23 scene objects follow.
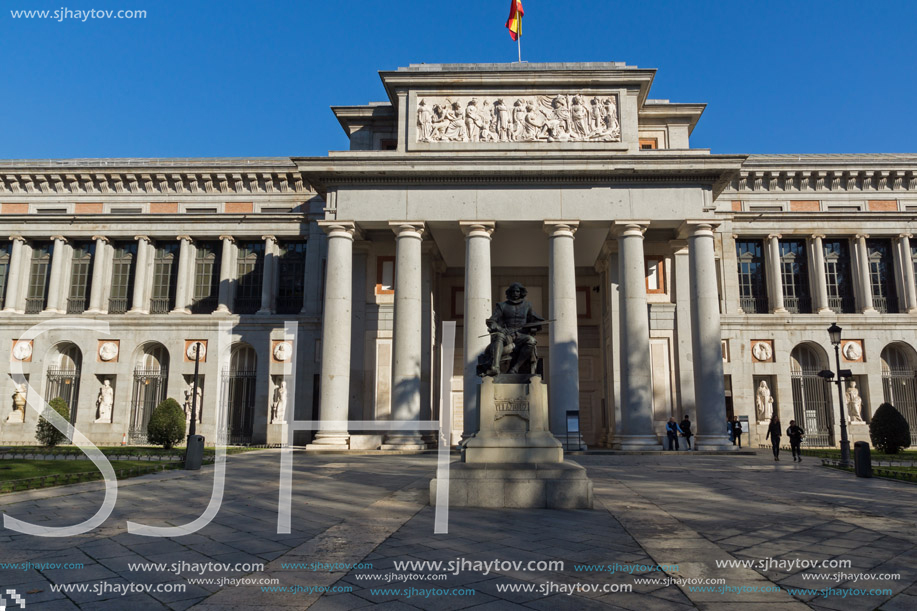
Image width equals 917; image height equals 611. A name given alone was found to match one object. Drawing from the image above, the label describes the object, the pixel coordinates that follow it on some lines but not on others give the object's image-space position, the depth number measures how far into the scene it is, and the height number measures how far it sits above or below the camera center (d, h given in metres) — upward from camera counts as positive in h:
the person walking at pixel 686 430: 27.25 -1.23
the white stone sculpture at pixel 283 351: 35.75 +2.75
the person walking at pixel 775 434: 23.42 -1.20
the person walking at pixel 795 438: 23.25 -1.33
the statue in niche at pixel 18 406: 36.06 -0.35
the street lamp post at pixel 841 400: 20.34 +0.03
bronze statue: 12.21 +1.28
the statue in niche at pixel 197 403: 35.01 -0.16
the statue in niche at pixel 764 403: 34.81 -0.10
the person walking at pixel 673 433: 27.12 -1.36
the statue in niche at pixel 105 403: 35.88 -0.17
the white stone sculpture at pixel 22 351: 36.78 +2.78
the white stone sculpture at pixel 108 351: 36.77 +2.80
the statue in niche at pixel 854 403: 34.78 -0.09
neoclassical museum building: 27.44 +7.08
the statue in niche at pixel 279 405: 34.75 -0.26
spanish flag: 32.69 +19.45
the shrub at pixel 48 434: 25.69 -1.36
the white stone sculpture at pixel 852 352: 35.53 +2.72
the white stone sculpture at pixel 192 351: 36.44 +2.79
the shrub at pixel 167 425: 27.05 -1.05
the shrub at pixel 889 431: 27.12 -1.25
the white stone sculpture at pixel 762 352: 35.56 +2.72
